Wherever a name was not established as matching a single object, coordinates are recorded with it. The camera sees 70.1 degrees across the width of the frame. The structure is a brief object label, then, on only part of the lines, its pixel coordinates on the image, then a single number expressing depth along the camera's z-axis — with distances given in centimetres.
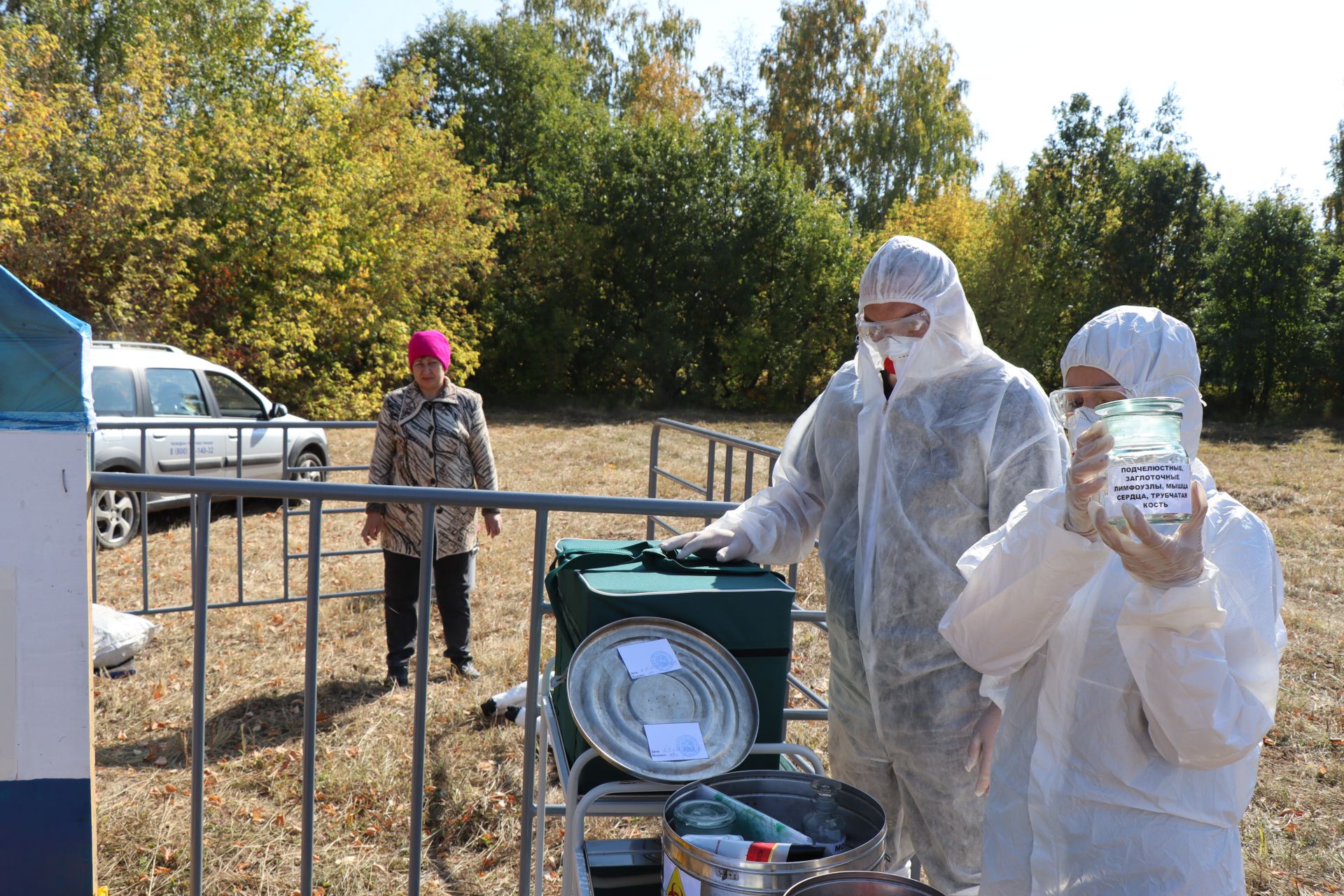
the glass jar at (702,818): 158
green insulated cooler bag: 201
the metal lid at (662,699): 186
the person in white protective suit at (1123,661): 138
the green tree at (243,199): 1294
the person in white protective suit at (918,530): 221
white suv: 788
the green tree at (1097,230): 2203
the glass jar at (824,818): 166
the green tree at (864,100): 2802
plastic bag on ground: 522
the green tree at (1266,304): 2106
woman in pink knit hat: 504
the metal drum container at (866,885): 138
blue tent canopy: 227
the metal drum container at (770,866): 142
